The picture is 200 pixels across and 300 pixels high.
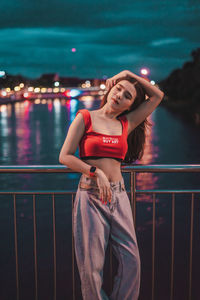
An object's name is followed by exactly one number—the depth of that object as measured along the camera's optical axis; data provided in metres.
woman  2.77
